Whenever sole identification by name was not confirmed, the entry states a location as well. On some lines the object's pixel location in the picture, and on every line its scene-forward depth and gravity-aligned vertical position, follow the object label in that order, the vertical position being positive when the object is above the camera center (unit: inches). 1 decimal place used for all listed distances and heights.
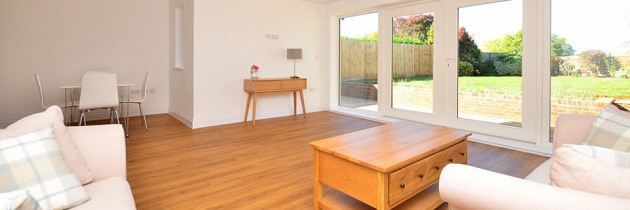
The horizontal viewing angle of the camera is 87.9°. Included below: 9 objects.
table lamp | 221.8 +28.7
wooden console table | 203.8 +5.8
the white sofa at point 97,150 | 58.4 -10.8
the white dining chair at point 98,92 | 158.4 +1.7
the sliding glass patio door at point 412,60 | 184.7 +21.7
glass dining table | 192.4 -0.9
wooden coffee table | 71.2 -16.8
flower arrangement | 211.8 +14.8
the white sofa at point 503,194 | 29.1 -9.5
